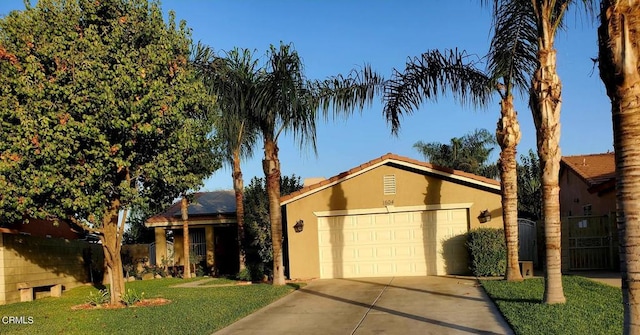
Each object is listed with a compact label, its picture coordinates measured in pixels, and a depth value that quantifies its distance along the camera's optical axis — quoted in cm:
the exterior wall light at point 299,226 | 1911
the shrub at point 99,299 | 1396
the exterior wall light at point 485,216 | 1772
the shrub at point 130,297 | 1377
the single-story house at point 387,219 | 1825
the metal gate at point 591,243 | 1812
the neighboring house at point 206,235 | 2489
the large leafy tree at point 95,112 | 1230
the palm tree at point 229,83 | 1642
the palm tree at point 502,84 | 1319
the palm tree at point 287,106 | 1612
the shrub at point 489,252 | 1664
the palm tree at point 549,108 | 1071
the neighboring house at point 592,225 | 1812
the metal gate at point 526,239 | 2250
